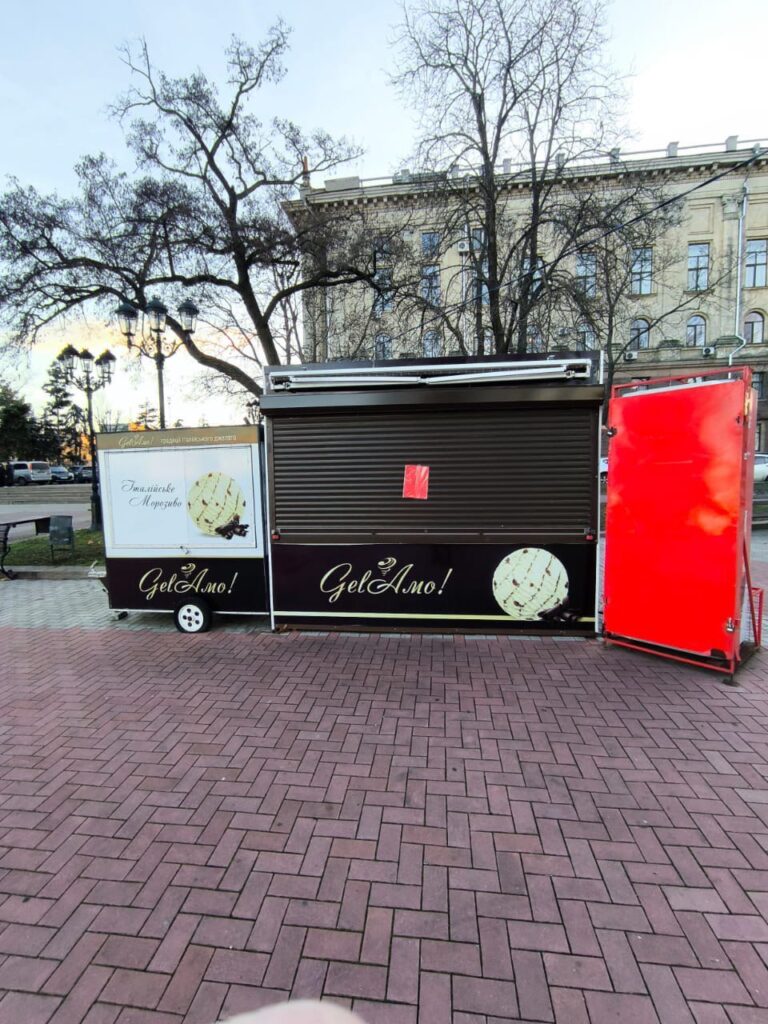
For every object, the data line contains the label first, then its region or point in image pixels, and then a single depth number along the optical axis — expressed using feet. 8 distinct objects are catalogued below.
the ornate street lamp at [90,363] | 45.81
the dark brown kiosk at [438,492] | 17.52
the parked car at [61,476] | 139.03
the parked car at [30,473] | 126.82
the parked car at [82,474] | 144.09
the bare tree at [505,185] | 36.81
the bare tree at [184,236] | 44.27
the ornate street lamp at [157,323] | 39.73
